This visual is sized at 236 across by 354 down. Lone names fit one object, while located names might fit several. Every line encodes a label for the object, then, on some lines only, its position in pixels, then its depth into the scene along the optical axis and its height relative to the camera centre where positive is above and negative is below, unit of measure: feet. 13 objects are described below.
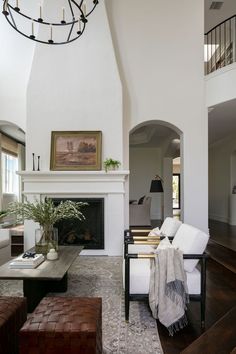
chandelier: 18.97 +11.12
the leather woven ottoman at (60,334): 5.80 -3.10
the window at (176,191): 57.41 -1.68
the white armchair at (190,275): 8.80 -2.98
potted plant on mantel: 18.22 +1.24
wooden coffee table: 8.89 -2.94
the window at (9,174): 29.01 +0.93
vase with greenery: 11.27 -1.31
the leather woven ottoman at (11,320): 6.31 -3.29
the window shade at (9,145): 28.13 +3.96
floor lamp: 29.19 -0.41
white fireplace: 18.45 -0.39
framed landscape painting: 18.70 +2.20
